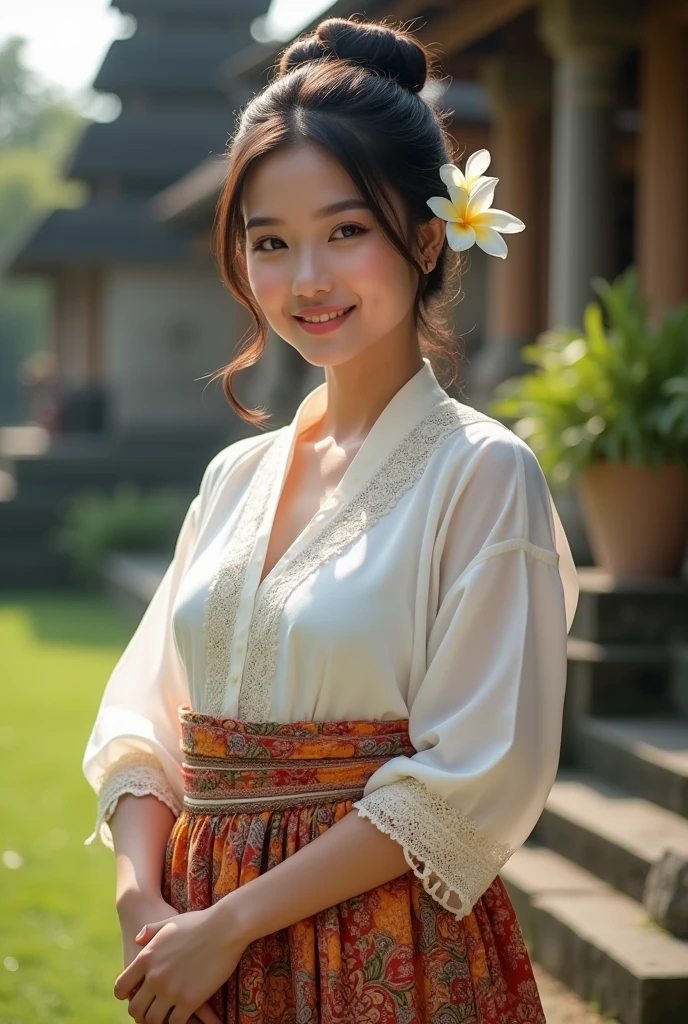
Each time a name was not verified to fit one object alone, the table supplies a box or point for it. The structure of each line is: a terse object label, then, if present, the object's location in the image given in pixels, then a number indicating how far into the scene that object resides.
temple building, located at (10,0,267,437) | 18.73
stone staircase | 3.40
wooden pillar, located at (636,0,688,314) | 7.21
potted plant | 5.09
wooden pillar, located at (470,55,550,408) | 8.85
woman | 1.77
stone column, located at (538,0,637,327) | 6.95
